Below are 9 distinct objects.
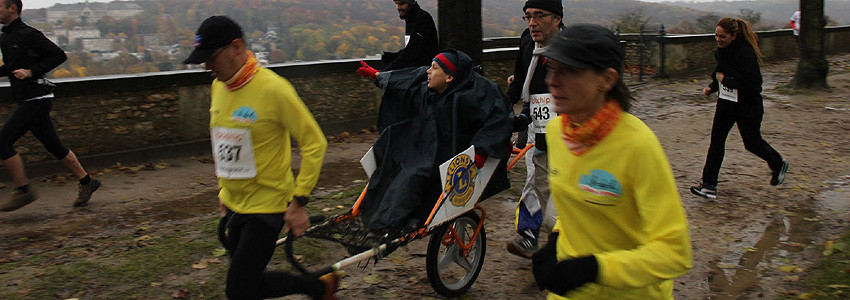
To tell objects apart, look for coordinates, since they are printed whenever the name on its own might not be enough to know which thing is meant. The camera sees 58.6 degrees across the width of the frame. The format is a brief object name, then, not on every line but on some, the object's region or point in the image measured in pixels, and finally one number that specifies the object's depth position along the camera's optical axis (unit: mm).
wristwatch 3648
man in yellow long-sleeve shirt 3621
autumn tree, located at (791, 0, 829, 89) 14398
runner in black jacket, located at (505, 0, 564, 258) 5246
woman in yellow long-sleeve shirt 2186
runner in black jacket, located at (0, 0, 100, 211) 6812
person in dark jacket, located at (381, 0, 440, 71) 7801
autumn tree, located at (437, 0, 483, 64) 7734
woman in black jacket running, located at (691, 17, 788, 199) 6938
